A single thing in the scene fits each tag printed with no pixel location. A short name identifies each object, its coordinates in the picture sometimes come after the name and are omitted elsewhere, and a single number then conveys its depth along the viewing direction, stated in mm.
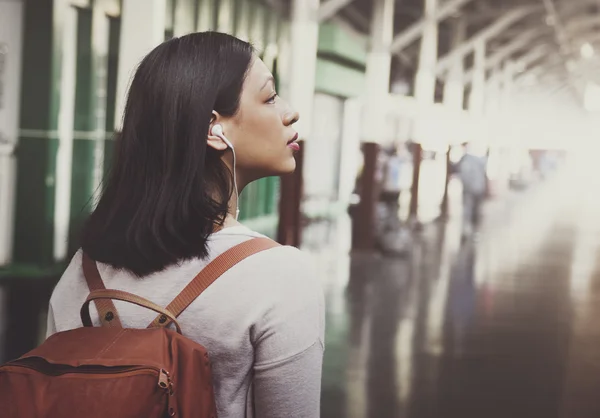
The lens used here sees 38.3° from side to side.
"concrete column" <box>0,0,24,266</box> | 7891
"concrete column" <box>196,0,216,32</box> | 10228
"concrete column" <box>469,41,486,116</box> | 21505
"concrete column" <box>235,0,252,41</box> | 11723
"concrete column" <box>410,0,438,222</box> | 15039
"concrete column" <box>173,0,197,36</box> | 9539
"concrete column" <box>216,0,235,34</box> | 10891
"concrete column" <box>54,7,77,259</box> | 8234
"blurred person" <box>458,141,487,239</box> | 14109
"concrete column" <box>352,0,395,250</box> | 13505
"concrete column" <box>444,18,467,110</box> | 20609
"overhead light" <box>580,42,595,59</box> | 35003
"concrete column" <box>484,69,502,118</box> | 29969
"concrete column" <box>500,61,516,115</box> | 31409
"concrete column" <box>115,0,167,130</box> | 6988
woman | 1200
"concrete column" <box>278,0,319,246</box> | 10320
